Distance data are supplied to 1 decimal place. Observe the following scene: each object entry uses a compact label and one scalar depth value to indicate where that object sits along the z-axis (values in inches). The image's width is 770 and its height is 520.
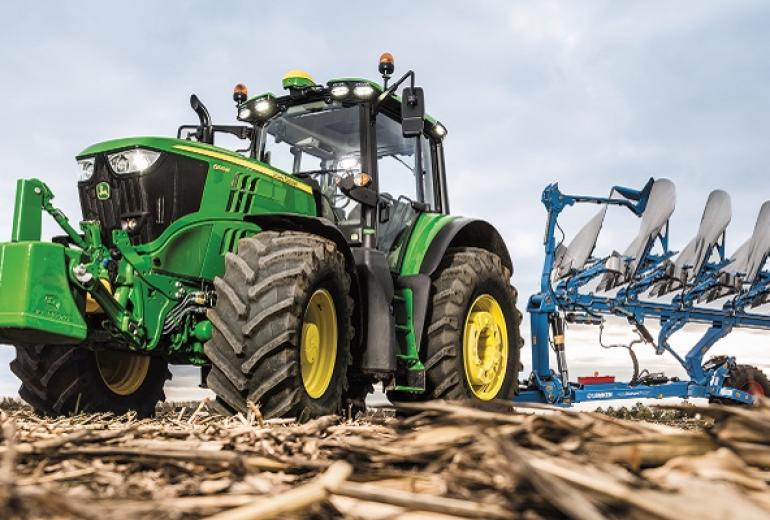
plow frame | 324.5
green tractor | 165.8
